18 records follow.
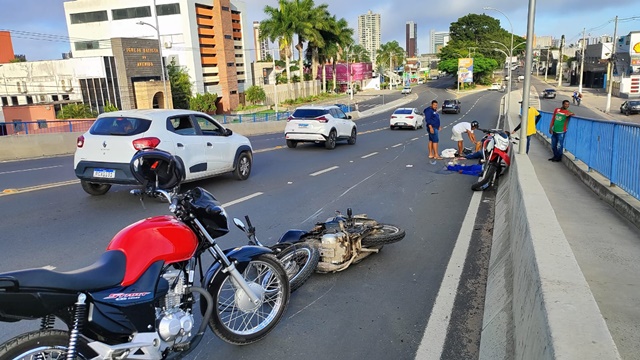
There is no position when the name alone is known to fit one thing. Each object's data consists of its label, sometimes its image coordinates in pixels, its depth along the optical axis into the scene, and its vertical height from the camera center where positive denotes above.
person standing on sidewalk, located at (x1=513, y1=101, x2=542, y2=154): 13.33 -1.56
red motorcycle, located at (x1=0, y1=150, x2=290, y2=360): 2.48 -1.25
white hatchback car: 8.30 -1.05
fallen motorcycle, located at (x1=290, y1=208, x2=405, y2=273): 5.32 -1.91
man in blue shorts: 15.31 -1.84
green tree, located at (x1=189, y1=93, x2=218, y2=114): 65.31 -2.64
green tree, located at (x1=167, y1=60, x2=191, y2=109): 65.44 -0.33
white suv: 17.72 -1.83
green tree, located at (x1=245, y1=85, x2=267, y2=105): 74.62 -2.14
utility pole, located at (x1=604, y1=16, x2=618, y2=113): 46.11 -0.82
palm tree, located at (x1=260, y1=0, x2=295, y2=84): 67.38 +7.68
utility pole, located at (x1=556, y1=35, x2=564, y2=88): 84.97 +0.03
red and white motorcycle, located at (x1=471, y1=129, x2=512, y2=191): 10.02 -1.98
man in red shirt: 13.45 -1.79
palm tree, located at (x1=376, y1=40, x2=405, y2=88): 147.51 +6.68
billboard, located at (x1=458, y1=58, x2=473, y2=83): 91.38 +0.13
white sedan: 29.19 -2.82
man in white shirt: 14.34 -1.83
